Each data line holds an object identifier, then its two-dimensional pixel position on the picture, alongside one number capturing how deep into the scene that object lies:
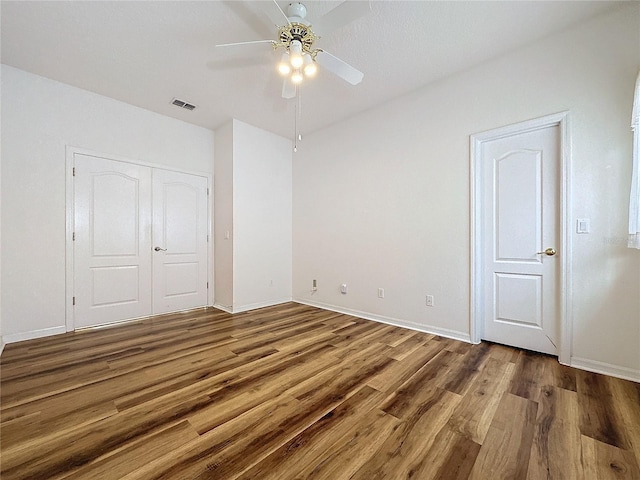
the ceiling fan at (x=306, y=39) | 1.86
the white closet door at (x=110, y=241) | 3.35
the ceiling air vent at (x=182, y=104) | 3.58
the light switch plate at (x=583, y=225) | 2.28
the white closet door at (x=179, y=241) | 3.97
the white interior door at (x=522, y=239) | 2.52
